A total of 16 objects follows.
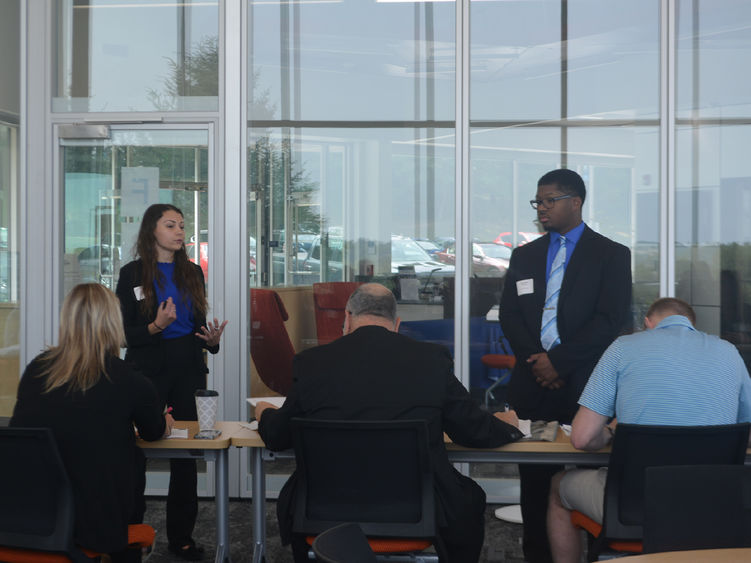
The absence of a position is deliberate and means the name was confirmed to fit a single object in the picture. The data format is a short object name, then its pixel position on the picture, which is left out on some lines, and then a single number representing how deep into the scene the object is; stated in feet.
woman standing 13.76
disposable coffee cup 11.24
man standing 13.09
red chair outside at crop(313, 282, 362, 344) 17.88
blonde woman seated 9.31
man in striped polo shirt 9.66
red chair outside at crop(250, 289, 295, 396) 18.07
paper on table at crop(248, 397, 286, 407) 11.61
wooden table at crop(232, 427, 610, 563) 10.59
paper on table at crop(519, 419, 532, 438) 11.09
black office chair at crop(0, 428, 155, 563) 8.95
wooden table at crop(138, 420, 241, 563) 10.71
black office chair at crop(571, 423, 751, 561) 9.09
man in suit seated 9.42
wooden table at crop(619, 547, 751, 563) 5.97
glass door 18.13
